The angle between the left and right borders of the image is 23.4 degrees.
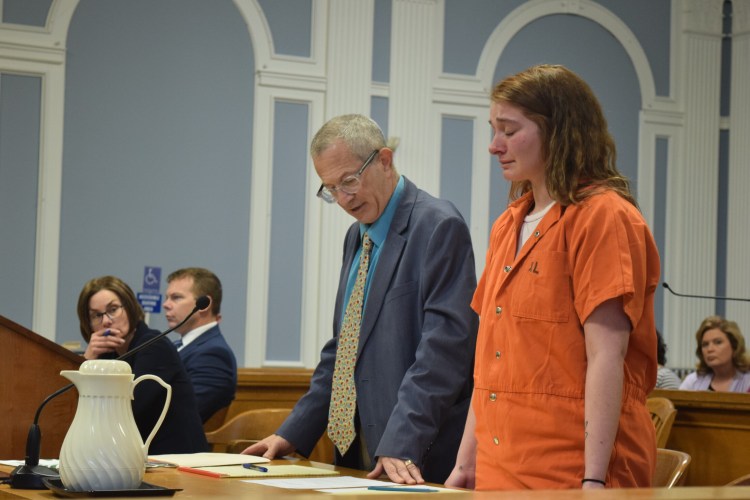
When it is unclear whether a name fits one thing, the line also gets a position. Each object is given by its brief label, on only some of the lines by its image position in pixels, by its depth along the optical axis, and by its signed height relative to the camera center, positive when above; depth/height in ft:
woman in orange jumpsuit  10.54 -0.01
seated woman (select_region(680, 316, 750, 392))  34.88 -0.84
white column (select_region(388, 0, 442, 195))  44.32 +5.25
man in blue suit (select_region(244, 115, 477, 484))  13.30 -0.11
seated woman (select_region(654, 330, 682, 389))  35.39 -1.21
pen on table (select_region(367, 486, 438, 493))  10.60 -1.08
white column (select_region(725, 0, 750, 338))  49.16 +4.50
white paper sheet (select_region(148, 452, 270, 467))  12.93 -1.18
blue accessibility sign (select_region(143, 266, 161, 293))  40.09 +0.41
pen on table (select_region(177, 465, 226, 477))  11.79 -1.14
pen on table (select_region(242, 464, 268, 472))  12.42 -1.15
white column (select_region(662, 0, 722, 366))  48.49 +3.53
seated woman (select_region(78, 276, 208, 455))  17.59 -0.85
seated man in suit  24.93 -0.61
